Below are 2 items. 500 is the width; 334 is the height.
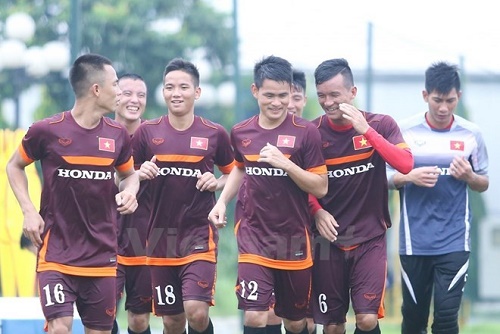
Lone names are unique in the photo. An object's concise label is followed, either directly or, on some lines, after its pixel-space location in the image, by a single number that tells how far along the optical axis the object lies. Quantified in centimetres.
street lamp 3412
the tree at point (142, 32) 4553
